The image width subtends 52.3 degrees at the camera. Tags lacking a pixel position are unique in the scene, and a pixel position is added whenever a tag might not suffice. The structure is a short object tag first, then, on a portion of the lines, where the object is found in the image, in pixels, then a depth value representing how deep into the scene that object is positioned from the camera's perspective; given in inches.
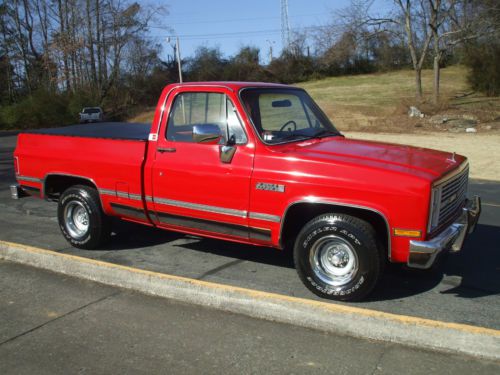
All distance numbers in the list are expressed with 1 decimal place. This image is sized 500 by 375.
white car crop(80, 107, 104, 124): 1500.7
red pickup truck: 163.5
